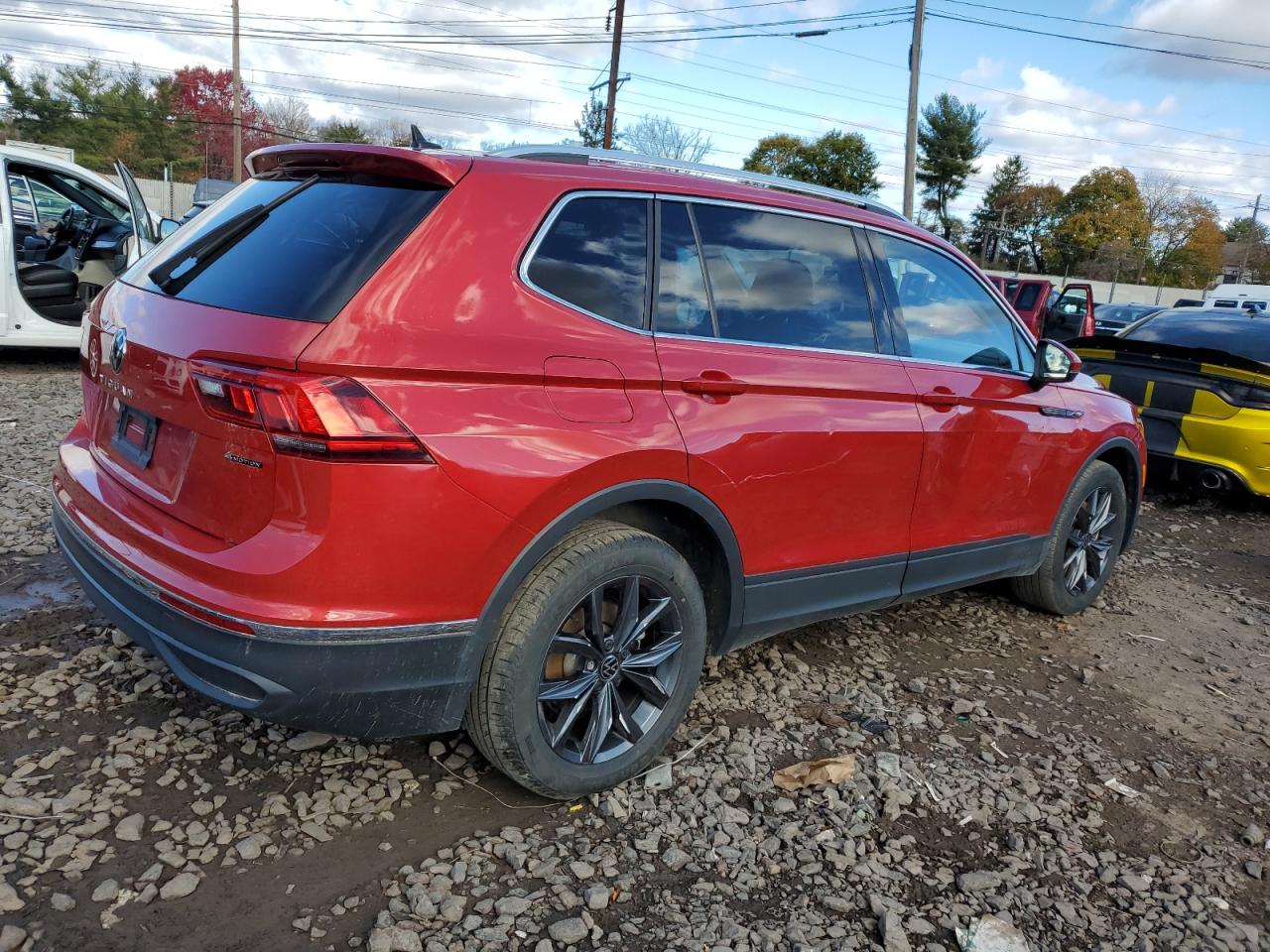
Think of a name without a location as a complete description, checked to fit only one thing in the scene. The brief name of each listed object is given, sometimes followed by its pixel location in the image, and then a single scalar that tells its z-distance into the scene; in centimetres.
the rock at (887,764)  307
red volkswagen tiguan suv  216
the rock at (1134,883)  260
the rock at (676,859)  252
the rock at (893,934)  229
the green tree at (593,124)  3700
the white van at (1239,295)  2345
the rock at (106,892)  220
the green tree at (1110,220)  6475
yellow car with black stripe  656
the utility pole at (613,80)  2903
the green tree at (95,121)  5450
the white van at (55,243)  804
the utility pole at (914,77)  2216
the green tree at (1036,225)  7106
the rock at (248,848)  241
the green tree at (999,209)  7362
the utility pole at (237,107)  3450
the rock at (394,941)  214
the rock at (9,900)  214
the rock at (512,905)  229
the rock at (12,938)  203
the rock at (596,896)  234
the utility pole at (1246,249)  7069
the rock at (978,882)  254
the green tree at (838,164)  5250
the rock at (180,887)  224
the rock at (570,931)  222
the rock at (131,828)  243
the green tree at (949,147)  6744
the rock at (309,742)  290
